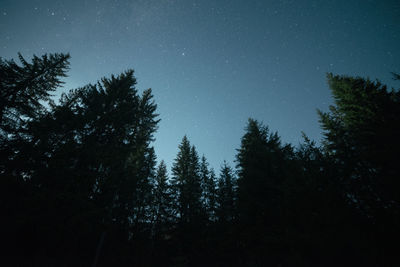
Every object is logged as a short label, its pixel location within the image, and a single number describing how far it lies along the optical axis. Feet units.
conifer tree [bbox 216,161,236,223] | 57.26
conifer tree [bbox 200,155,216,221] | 64.97
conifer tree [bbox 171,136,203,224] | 62.59
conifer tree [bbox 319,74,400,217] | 28.53
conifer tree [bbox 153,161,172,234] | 64.80
